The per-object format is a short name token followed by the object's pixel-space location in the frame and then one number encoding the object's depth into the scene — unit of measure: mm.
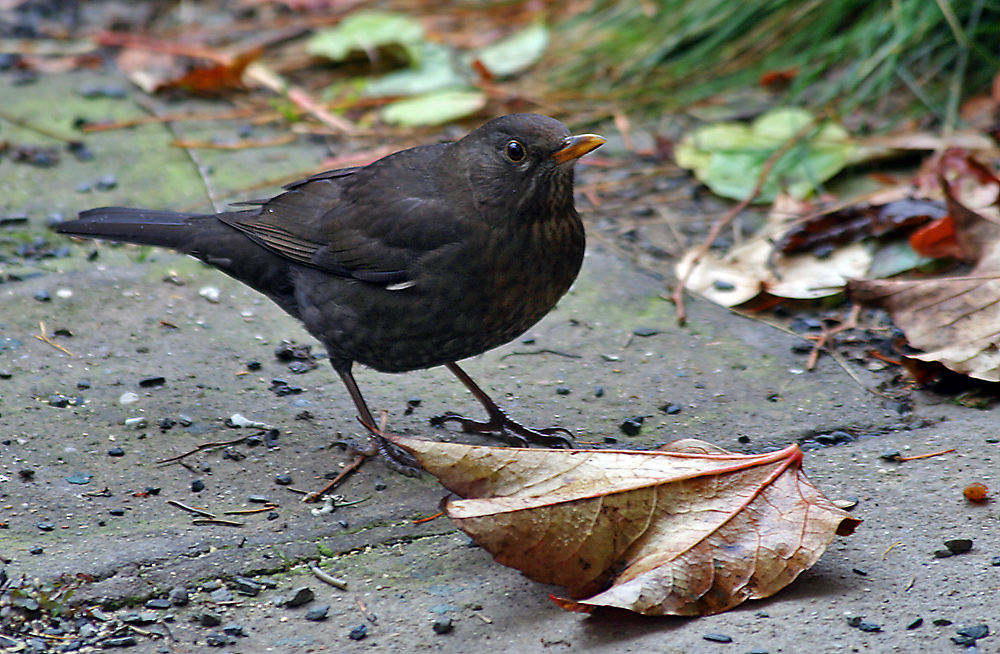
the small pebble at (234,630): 5266
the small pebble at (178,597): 5504
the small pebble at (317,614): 5387
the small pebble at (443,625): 5195
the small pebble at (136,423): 7205
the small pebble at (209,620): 5320
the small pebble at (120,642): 5141
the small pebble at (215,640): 5168
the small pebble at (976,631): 4746
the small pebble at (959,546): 5480
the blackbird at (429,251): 6840
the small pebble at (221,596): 5551
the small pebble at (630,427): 7262
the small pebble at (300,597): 5508
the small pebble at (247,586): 5627
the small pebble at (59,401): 7291
